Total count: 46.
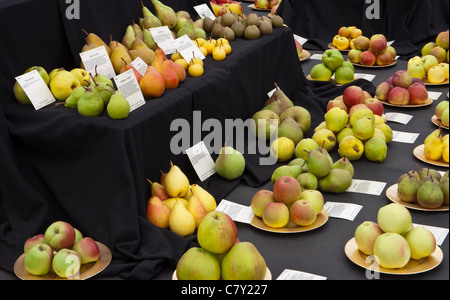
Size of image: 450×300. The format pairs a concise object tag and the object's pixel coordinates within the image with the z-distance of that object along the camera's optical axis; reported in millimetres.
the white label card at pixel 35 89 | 2547
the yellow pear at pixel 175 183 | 2566
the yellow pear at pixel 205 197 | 2591
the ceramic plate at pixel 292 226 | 2391
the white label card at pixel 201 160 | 2834
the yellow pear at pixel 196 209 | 2477
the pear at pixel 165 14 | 3461
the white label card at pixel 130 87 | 2568
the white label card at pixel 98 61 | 2791
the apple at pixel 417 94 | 3691
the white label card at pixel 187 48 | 3188
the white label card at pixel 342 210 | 2517
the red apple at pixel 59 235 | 2162
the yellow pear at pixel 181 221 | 2400
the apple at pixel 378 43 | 4547
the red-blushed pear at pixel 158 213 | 2463
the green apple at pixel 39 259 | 2119
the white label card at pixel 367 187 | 2717
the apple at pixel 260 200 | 2445
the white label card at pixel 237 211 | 2533
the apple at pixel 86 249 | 2189
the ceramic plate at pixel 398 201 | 2445
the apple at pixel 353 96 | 3467
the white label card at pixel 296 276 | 2100
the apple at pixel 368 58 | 4586
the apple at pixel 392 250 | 1953
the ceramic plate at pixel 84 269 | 2166
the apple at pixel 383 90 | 3793
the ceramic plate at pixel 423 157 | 2865
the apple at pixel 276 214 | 2365
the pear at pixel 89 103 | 2443
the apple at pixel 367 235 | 2059
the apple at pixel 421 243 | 1986
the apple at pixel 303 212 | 2363
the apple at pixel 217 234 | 1763
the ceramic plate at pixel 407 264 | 1988
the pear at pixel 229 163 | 2848
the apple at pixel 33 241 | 2217
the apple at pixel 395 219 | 2010
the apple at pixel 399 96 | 3703
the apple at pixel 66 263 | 2107
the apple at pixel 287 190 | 2369
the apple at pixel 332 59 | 4172
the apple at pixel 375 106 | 3385
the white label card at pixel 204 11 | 3936
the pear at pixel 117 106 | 2422
